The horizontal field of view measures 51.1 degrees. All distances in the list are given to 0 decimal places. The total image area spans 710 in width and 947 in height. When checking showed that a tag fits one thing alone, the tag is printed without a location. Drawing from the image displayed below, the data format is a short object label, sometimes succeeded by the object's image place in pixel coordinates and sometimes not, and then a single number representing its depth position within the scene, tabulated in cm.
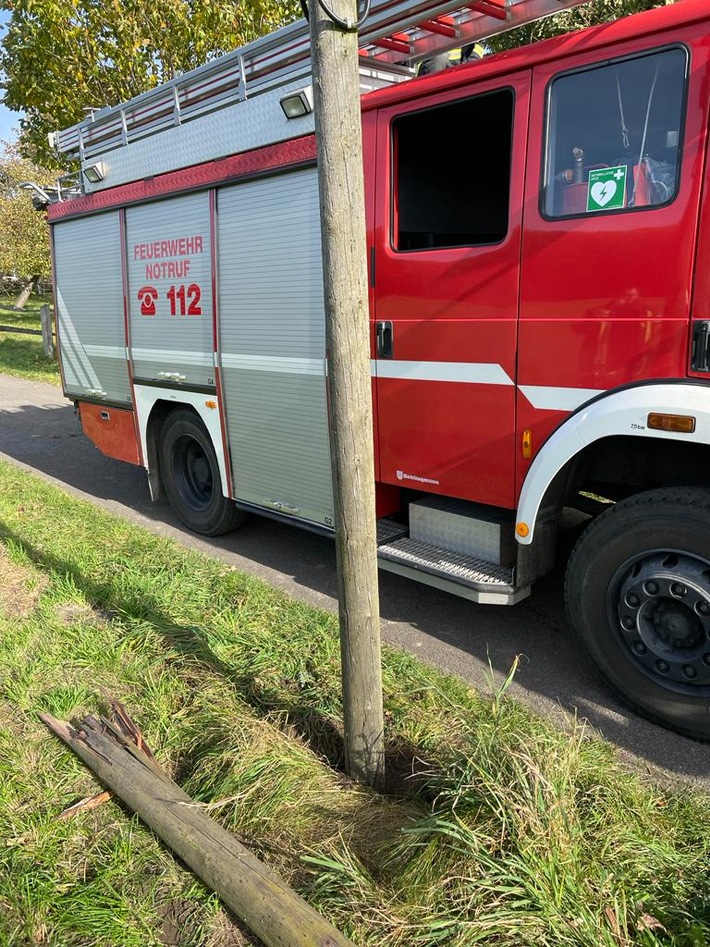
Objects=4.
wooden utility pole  223
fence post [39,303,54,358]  786
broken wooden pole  204
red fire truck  296
